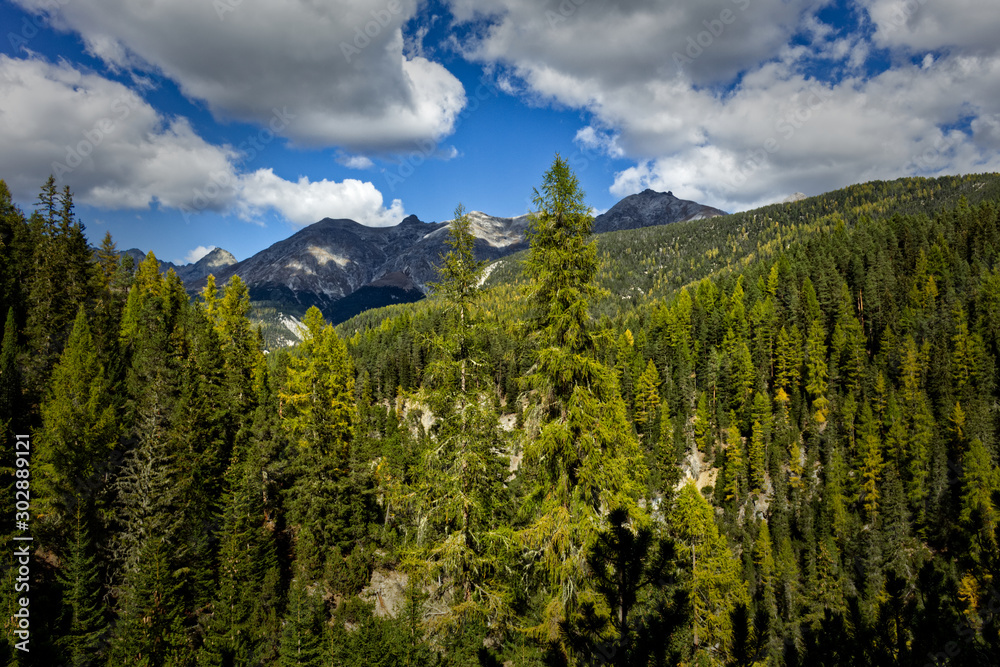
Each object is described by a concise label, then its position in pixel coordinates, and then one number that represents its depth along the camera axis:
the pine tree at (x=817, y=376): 65.31
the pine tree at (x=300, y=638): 19.86
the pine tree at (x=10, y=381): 24.97
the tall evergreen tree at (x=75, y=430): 22.47
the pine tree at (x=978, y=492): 45.72
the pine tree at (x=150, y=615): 19.23
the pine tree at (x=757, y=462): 61.12
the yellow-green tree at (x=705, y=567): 22.08
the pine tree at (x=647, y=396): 71.69
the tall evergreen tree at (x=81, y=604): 19.12
